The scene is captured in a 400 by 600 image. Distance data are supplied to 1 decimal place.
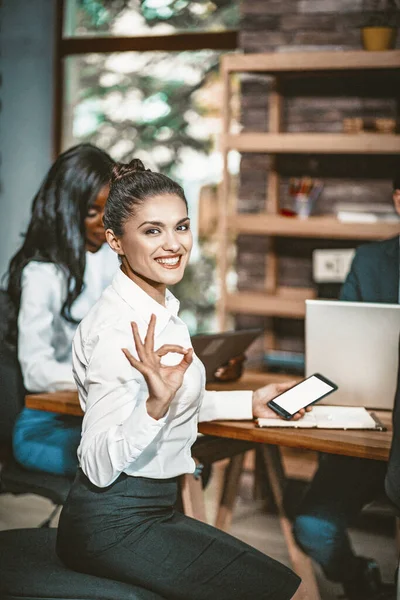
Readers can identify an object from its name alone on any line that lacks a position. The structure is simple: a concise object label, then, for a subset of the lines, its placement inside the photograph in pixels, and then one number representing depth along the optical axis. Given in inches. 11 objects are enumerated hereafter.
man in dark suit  102.1
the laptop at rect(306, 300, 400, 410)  96.4
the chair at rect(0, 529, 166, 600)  70.2
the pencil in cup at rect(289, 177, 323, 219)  171.2
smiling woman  67.2
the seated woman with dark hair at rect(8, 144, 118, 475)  110.9
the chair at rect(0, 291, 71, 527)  107.3
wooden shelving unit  160.9
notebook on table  91.0
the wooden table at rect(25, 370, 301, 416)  100.7
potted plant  161.0
